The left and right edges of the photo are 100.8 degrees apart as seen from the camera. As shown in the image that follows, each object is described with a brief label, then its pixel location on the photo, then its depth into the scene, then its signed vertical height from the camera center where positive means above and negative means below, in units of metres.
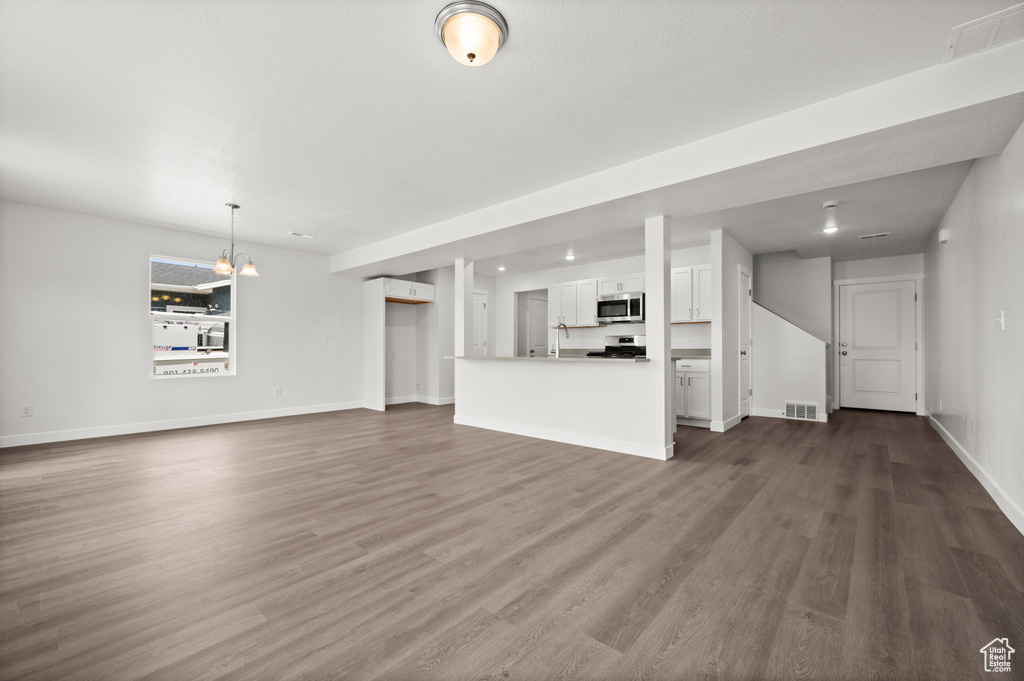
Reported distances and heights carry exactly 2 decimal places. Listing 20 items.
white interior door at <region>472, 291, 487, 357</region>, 8.73 +0.44
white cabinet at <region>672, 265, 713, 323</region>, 6.20 +0.75
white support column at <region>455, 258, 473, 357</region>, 6.24 +0.62
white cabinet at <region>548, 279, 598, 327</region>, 7.48 +0.74
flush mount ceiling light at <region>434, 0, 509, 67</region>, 2.01 +1.53
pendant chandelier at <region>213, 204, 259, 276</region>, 4.72 +0.86
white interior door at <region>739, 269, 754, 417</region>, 6.45 +0.04
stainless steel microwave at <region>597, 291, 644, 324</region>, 6.82 +0.60
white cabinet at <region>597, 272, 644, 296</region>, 6.92 +1.01
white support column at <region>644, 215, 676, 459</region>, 4.19 +0.32
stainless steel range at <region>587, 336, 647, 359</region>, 5.78 -0.10
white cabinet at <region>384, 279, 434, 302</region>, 7.65 +0.99
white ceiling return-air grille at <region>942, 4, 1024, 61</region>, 2.02 +1.58
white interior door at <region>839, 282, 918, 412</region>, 6.97 -0.02
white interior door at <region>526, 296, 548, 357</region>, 9.63 +0.37
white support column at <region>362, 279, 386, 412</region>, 7.54 -0.03
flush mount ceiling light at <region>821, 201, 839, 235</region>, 4.49 +1.50
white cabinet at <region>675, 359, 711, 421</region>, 5.77 -0.62
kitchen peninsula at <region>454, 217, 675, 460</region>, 4.24 -0.59
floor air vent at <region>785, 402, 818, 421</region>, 6.26 -1.00
